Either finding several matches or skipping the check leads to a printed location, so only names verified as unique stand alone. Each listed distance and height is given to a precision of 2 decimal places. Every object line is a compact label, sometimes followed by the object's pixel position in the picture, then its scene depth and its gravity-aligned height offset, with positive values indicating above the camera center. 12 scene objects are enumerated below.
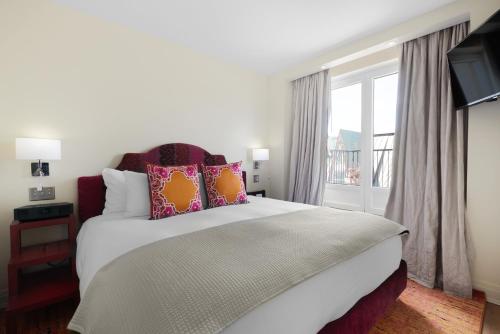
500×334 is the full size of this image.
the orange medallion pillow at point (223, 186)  2.34 -0.25
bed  0.90 -0.55
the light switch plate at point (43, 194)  1.98 -0.27
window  2.84 +0.30
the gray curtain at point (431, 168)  2.07 -0.06
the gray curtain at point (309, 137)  3.24 +0.35
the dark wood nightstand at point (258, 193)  3.54 -0.47
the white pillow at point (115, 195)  2.11 -0.30
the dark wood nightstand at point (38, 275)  1.51 -0.89
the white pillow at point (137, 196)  1.94 -0.29
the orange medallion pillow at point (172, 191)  1.89 -0.25
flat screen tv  1.55 +0.72
